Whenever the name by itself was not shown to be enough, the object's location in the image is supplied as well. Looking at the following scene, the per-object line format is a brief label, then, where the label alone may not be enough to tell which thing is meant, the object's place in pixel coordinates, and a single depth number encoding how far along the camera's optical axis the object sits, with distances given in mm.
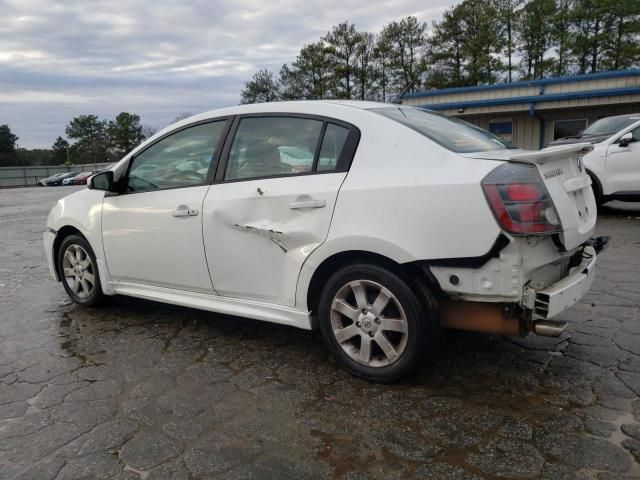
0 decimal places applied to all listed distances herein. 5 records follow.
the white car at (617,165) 8852
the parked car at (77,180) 48847
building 18266
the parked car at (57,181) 49375
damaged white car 2750
